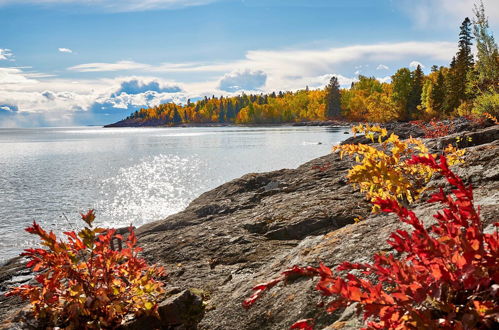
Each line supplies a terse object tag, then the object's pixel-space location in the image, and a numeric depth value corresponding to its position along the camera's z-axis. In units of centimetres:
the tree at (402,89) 8988
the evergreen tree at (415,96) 8756
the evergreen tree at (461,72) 6388
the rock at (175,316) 430
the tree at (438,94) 7188
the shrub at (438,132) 2019
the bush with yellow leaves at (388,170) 522
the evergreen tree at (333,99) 14412
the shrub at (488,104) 2171
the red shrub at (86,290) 399
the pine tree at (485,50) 2694
